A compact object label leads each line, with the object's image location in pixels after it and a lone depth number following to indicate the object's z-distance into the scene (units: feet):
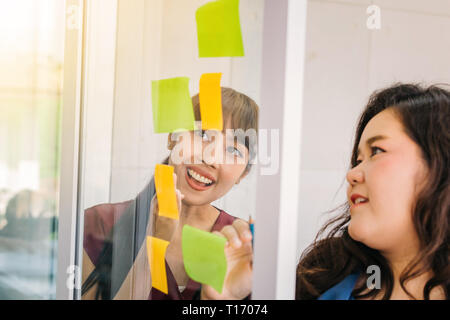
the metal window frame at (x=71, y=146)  4.54
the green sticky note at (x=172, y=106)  3.84
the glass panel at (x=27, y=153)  5.65
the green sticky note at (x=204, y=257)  3.63
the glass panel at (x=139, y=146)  3.61
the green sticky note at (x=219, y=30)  3.55
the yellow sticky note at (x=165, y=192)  4.00
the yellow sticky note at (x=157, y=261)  4.01
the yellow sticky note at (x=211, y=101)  3.68
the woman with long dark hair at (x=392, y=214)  3.43
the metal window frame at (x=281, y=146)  3.27
